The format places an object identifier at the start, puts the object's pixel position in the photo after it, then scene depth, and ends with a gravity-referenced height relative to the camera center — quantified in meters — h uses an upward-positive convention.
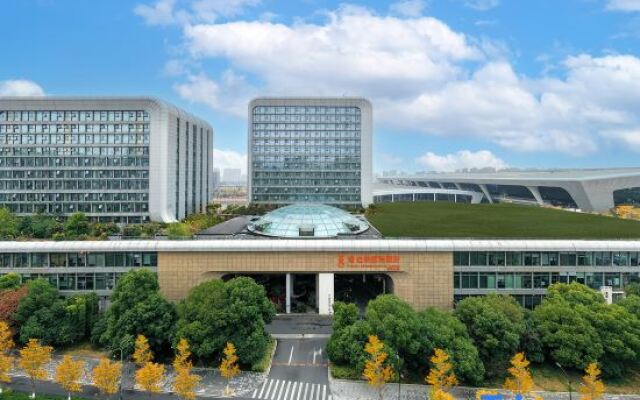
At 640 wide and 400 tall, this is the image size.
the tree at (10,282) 35.09 -8.15
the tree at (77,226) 58.56 -5.40
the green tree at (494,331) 27.91 -9.80
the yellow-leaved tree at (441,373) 24.12 -11.20
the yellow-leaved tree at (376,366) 24.47 -10.88
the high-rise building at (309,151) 108.19 +10.71
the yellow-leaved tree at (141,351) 26.95 -10.89
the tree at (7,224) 56.23 -5.18
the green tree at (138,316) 29.70 -9.47
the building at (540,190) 101.69 +0.51
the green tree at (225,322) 28.39 -9.44
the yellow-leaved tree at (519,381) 23.79 -11.29
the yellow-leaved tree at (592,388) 23.58 -11.82
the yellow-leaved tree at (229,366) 26.08 -11.46
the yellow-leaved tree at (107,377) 23.84 -11.16
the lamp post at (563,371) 28.52 -13.00
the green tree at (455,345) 26.44 -10.28
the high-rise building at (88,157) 75.94 +6.21
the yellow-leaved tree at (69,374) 24.20 -11.16
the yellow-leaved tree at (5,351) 25.55 -11.06
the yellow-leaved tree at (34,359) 25.56 -10.87
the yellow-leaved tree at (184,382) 23.45 -11.27
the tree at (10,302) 31.00 -8.88
